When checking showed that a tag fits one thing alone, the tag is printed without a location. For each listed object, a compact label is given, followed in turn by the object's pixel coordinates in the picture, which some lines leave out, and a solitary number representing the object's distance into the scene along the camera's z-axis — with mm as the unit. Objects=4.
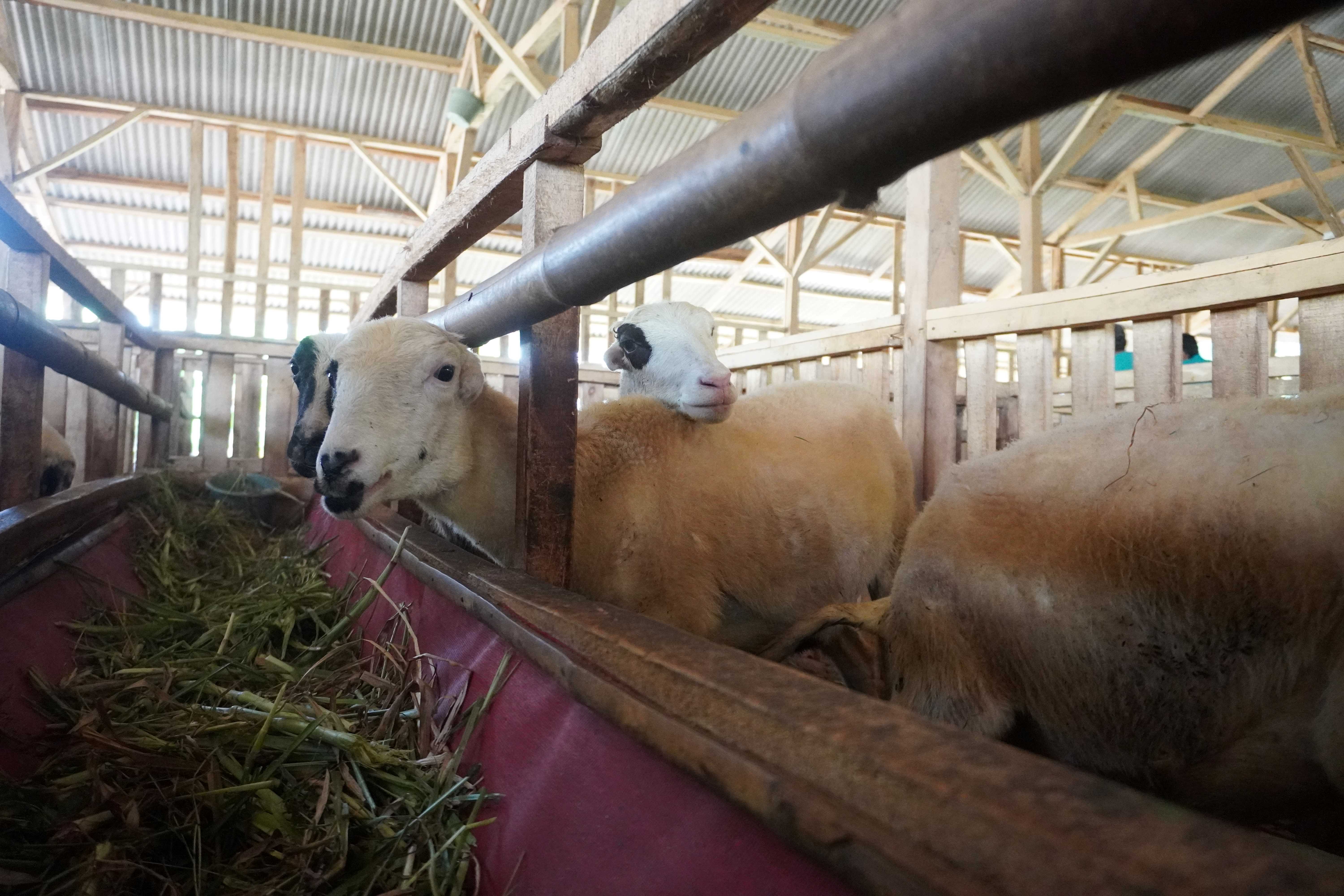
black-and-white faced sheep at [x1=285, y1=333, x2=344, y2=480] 2982
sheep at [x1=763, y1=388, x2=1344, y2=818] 1269
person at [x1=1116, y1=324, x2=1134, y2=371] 7406
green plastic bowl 5070
